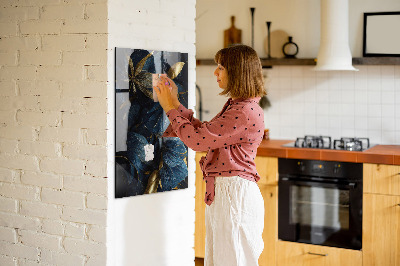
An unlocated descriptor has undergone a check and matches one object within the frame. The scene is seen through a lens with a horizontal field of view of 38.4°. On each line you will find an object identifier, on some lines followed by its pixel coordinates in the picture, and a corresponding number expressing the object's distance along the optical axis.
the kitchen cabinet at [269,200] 4.11
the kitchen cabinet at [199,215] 4.37
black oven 3.88
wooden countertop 3.75
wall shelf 4.20
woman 2.61
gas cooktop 4.05
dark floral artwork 2.84
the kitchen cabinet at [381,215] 3.73
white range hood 4.18
